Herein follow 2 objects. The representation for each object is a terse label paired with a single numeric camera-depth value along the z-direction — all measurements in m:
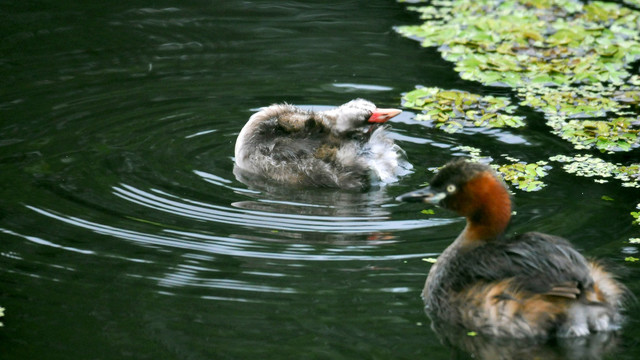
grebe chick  16.39
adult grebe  11.23
